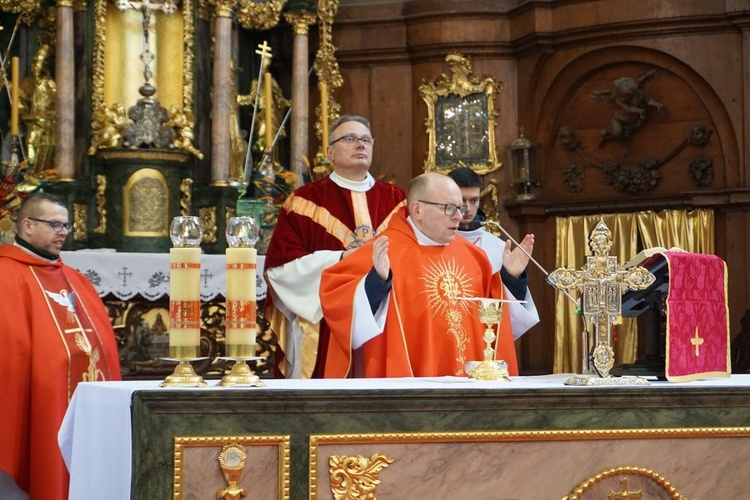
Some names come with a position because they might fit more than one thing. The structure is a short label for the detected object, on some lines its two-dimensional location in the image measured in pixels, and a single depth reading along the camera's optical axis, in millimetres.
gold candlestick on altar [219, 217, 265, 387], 8266
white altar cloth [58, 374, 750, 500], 7977
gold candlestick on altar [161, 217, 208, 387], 8203
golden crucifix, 8898
